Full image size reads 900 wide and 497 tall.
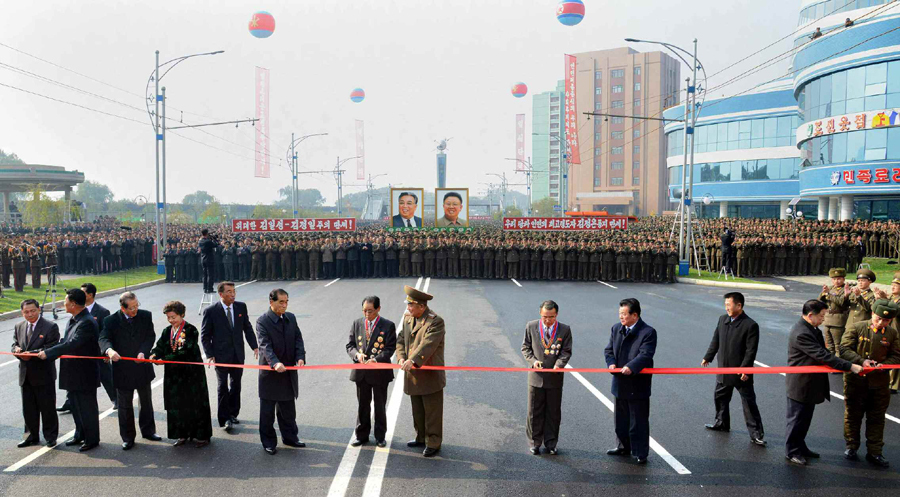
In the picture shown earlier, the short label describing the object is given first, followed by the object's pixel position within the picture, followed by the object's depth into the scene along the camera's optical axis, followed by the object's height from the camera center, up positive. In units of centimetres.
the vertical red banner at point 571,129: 6142 +1008
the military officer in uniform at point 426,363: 654 -145
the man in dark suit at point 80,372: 680 -164
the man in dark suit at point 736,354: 691 -144
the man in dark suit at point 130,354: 686 -145
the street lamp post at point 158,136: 2586 +364
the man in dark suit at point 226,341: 750 -142
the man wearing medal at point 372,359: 682 -146
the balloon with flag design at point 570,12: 2892 +985
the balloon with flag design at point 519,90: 6822 +1475
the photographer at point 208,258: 1762 -98
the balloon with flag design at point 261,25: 3000 +949
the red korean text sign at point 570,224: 3356 +7
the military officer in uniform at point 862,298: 936 -107
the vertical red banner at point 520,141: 13362 +1796
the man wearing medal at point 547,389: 666 -175
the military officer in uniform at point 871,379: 644 -160
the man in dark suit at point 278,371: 670 -160
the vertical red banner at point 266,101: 6077 +1151
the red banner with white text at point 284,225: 3152 -6
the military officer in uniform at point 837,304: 958 -120
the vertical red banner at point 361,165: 11337 +1071
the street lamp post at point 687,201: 2523 +104
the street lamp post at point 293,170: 5172 +446
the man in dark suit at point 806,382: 638 -160
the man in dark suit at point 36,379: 689 -172
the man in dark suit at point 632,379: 639 -160
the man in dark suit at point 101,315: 750 -118
